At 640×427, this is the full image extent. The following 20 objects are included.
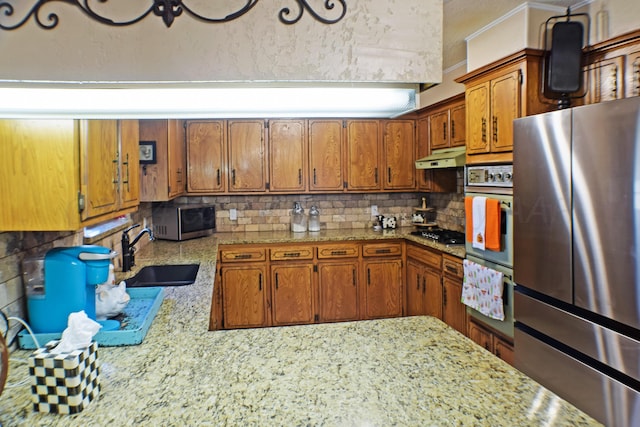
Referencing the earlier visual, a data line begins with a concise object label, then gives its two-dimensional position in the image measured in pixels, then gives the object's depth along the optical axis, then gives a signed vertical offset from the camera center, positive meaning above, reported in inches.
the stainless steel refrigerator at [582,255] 65.9 -11.1
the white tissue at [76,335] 38.6 -14.1
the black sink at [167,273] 100.0 -19.2
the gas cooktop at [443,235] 132.9 -13.5
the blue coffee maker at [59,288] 53.6 -12.1
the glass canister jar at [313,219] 167.9 -7.8
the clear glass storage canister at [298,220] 165.8 -8.1
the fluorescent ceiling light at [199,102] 25.3 +7.4
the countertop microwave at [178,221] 146.9 -7.4
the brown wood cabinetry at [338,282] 152.6 -32.6
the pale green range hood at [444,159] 124.7 +14.9
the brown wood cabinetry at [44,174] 46.8 +3.8
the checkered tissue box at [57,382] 36.1 -17.2
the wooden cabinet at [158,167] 126.1 +12.2
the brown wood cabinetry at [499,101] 95.9 +26.6
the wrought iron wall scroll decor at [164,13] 23.1 +12.1
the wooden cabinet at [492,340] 99.9 -39.6
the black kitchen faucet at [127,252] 94.4 -12.6
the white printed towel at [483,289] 100.4 -25.2
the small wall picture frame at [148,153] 125.8 +16.8
